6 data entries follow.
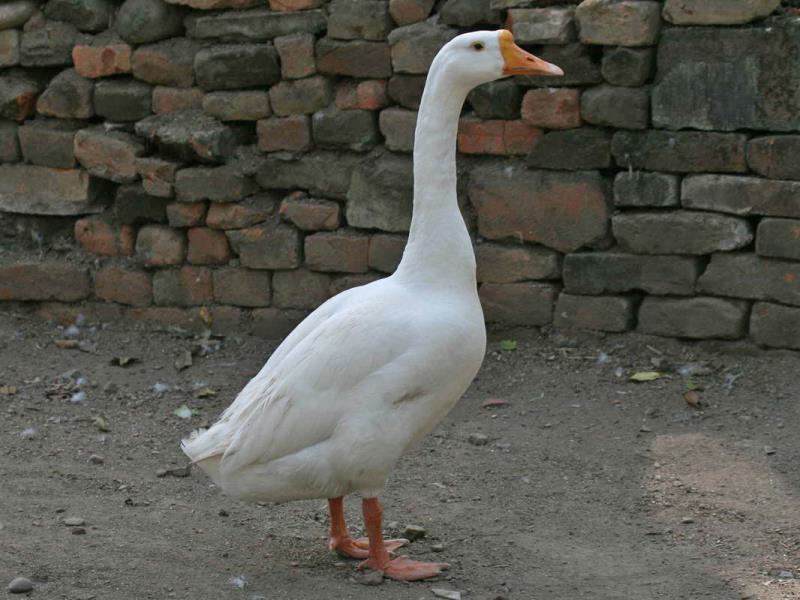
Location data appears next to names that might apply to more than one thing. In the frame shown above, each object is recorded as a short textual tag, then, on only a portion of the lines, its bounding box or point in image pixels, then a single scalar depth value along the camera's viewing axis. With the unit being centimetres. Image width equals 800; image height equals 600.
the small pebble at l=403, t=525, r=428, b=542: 480
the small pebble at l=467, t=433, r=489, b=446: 577
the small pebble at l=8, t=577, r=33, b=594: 413
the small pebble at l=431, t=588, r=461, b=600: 422
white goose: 424
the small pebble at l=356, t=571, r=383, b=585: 433
